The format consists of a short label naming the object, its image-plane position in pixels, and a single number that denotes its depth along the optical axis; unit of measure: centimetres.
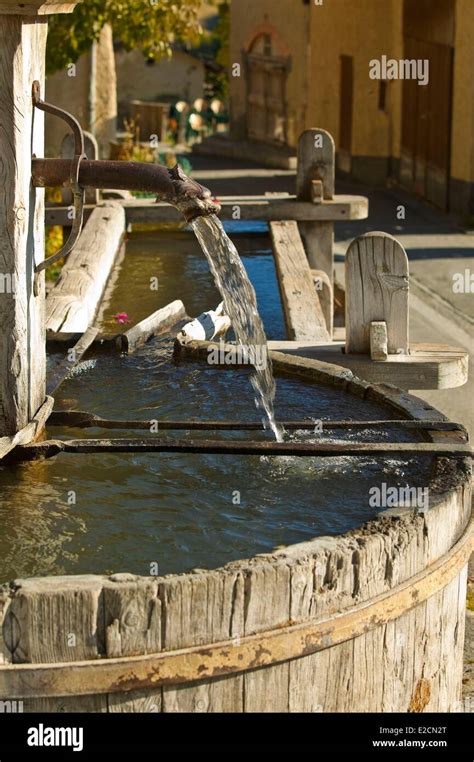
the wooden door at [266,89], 4122
